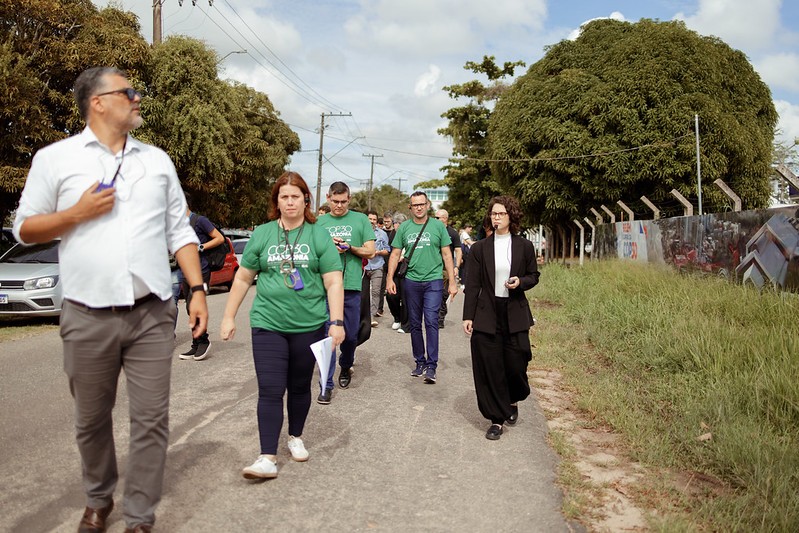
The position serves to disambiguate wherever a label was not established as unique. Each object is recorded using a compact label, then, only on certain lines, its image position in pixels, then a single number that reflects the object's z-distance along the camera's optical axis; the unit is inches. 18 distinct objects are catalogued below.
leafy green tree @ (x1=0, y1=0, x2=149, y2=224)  552.1
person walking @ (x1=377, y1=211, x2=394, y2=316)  554.0
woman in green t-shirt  171.8
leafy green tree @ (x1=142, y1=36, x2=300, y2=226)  780.6
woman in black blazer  218.4
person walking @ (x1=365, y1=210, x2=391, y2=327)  414.0
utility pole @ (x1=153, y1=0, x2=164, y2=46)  822.3
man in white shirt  123.0
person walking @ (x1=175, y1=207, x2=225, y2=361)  320.8
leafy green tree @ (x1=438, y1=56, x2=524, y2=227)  1763.0
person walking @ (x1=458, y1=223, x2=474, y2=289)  653.9
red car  700.8
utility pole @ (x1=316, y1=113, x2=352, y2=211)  1754.4
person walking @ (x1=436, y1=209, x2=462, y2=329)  381.1
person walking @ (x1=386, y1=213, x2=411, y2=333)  401.1
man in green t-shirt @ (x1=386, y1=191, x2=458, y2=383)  305.6
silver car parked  438.3
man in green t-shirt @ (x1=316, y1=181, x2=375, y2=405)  264.8
